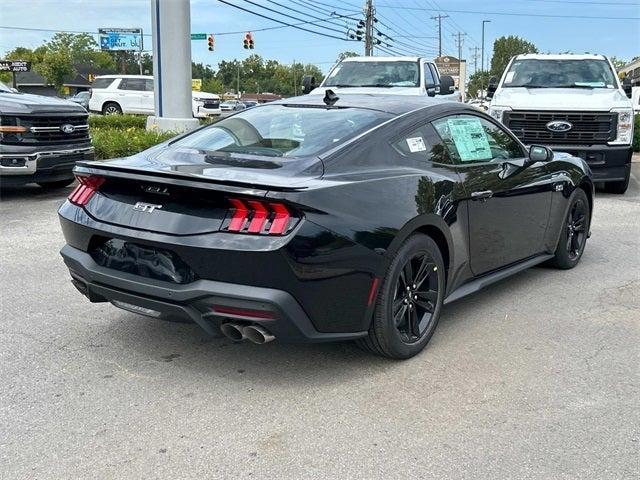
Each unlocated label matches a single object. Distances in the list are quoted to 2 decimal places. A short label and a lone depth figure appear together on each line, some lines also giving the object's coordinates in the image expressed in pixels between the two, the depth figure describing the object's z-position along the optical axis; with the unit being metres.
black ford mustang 3.30
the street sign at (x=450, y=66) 74.00
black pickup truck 8.74
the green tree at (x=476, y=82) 102.12
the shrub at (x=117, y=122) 19.06
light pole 98.14
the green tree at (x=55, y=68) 85.26
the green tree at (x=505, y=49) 103.94
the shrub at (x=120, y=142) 11.48
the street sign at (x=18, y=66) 37.97
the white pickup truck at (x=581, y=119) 10.04
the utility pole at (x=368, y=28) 49.50
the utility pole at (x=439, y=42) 98.75
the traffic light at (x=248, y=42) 40.04
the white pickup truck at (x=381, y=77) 12.05
